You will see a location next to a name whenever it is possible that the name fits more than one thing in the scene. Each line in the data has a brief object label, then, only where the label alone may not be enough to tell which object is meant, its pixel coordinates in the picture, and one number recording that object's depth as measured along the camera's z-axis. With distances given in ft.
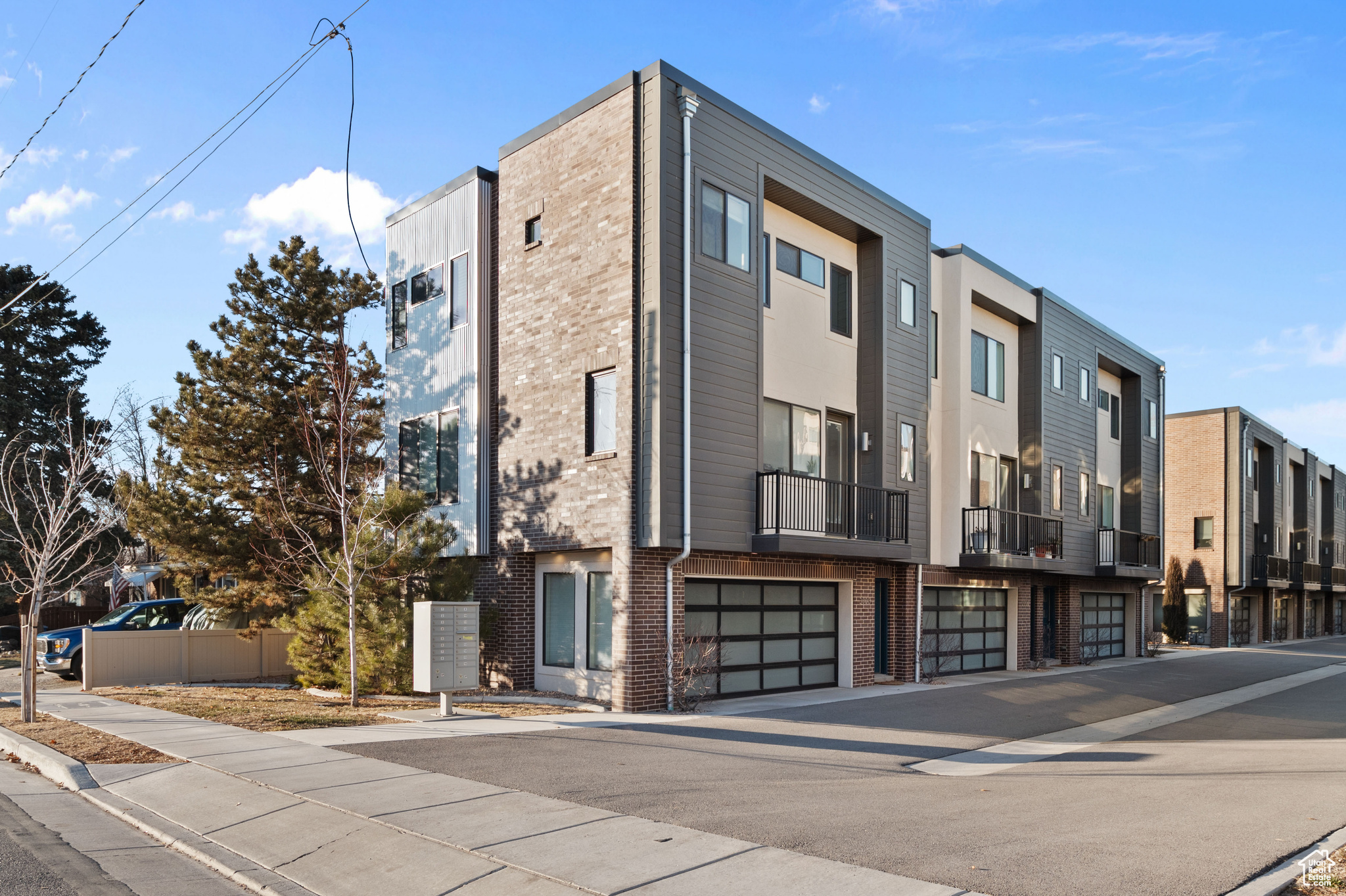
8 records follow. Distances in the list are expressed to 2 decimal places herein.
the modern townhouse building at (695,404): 50.85
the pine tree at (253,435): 65.98
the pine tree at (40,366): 107.24
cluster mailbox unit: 48.01
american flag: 113.19
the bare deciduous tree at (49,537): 45.16
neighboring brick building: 131.34
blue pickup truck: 69.41
